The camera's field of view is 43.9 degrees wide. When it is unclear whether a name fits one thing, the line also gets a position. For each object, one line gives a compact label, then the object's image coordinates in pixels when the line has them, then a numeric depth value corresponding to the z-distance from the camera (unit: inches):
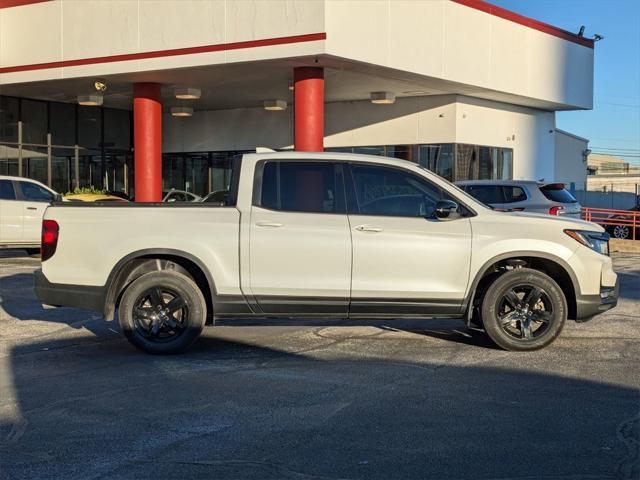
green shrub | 1033.3
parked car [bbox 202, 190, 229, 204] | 950.7
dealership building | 775.7
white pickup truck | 302.8
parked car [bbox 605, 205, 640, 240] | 1039.6
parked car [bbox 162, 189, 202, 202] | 1074.4
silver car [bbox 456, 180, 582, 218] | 649.6
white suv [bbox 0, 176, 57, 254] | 656.4
